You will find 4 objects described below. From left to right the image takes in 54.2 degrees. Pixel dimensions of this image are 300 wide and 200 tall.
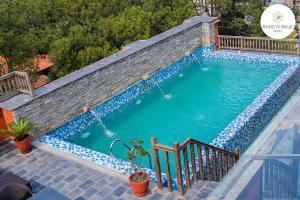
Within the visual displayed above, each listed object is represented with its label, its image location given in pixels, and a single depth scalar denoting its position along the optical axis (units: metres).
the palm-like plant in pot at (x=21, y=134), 7.51
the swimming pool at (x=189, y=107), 8.45
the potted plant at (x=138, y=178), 5.59
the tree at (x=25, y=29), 11.54
